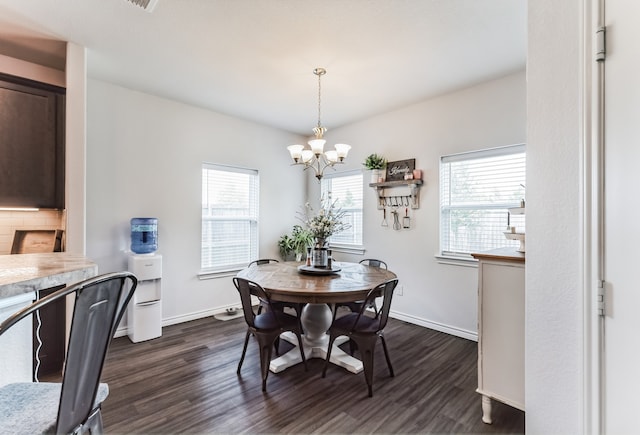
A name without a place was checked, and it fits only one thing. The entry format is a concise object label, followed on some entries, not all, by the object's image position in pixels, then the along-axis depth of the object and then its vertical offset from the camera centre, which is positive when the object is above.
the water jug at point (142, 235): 3.36 -0.20
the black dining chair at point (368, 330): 2.28 -0.90
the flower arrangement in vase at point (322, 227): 2.95 -0.09
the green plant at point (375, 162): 4.12 +0.78
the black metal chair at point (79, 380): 0.76 -0.45
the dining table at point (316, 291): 2.27 -0.56
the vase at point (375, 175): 4.15 +0.61
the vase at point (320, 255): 3.06 -0.38
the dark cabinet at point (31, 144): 2.41 +0.62
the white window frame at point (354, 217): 4.58 +0.02
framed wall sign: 3.86 +0.67
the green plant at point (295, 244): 4.80 -0.42
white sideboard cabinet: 1.77 -0.68
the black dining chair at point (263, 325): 2.33 -0.88
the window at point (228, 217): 4.14 +0.01
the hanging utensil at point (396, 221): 4.02 -0.04
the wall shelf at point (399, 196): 3.79 +0.31
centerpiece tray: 2.89 -0.52
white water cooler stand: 3.24 -0.93
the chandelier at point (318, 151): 2.96 +0.69
